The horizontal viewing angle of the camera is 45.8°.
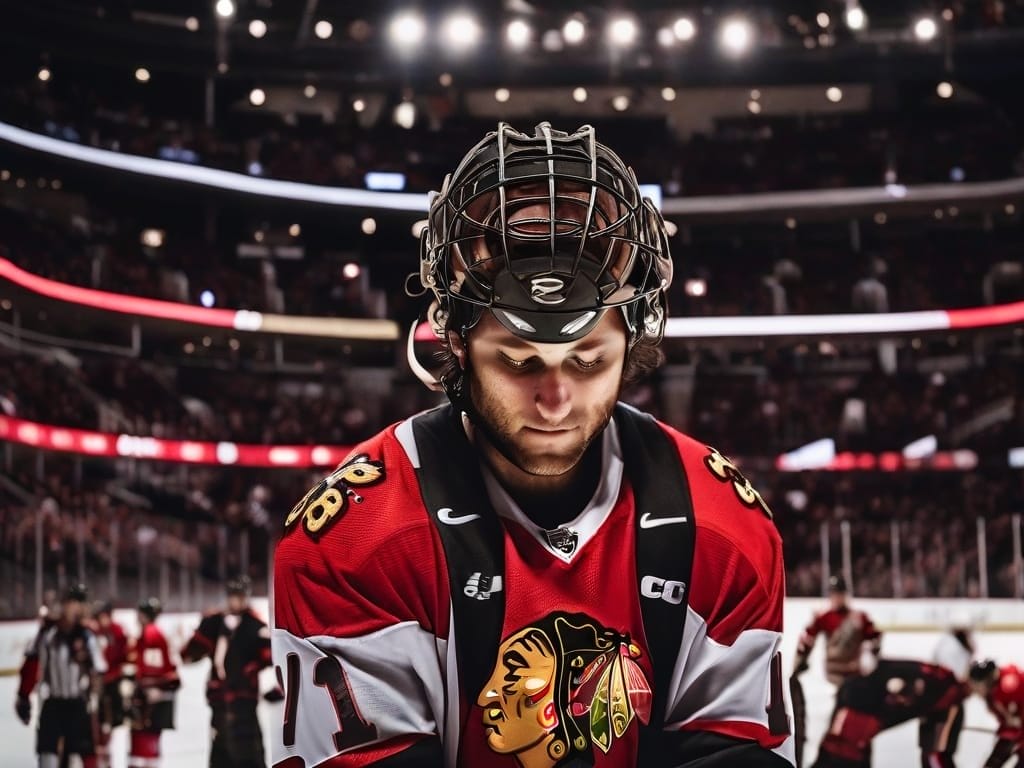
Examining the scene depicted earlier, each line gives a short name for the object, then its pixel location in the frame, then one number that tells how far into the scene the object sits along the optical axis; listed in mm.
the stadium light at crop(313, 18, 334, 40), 16811
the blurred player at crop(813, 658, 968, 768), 6285
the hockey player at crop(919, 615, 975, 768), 6293
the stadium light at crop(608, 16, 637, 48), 15836
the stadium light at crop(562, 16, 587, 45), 16672
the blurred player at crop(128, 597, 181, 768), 6988
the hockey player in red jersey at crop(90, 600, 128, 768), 7477
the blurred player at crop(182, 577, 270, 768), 6465
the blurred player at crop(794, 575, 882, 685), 6844
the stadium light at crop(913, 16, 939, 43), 15836
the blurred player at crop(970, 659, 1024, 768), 5906
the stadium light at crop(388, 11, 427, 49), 15711
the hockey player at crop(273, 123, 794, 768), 1244
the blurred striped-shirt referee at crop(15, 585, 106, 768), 6738
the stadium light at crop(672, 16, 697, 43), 16172
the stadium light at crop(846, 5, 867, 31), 16625
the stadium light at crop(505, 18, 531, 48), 16109
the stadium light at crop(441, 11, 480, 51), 15758
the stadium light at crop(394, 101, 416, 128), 17703
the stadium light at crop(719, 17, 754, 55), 15750
